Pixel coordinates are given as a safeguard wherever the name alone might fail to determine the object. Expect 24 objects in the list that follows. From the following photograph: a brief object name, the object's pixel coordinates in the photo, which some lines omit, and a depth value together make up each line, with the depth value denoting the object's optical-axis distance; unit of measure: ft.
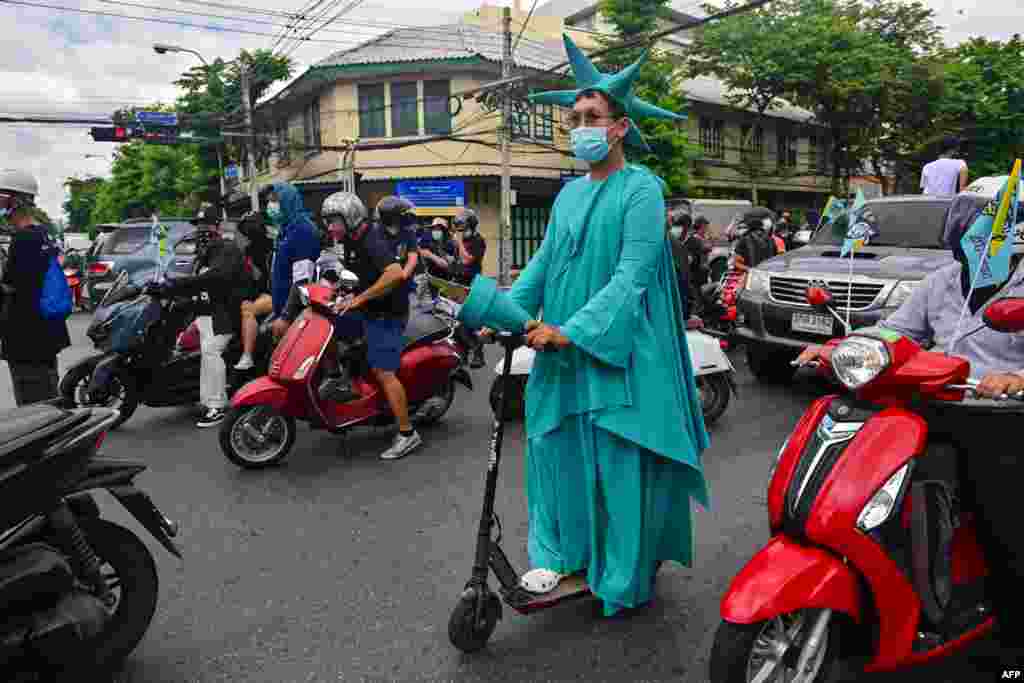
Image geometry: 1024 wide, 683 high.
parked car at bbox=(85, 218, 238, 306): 43.83
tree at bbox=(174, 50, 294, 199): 86.94
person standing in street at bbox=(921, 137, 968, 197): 27.71
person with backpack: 14.29
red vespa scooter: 16.11
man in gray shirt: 7.03
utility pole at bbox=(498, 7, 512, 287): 60.03
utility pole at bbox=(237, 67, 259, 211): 75.77
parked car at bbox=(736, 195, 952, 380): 19.49
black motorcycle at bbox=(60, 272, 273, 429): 19.25
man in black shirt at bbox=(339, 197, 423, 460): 16.17
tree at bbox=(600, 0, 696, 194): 79.87
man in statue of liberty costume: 8.79
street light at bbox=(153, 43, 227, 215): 73.31
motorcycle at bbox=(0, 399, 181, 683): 7.27
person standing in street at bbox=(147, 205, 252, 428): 19.88
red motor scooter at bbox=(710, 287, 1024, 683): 6.70
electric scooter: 8.52
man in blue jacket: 20.53
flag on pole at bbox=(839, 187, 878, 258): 10.22
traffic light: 79.36
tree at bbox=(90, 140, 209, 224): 124.88
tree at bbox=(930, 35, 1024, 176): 87.77
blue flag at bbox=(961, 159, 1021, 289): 7.47
